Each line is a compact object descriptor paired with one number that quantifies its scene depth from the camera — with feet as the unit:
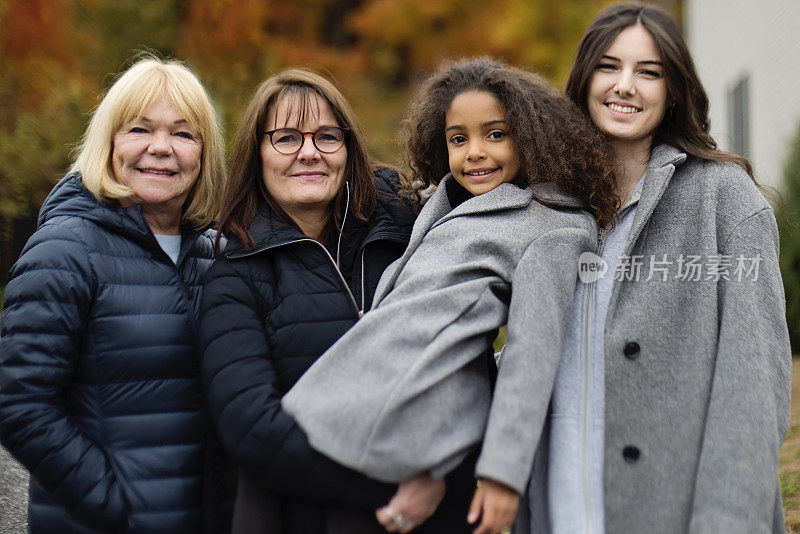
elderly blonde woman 7.41
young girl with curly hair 6.47
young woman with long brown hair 6.81
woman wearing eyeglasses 6.93
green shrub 24.12
